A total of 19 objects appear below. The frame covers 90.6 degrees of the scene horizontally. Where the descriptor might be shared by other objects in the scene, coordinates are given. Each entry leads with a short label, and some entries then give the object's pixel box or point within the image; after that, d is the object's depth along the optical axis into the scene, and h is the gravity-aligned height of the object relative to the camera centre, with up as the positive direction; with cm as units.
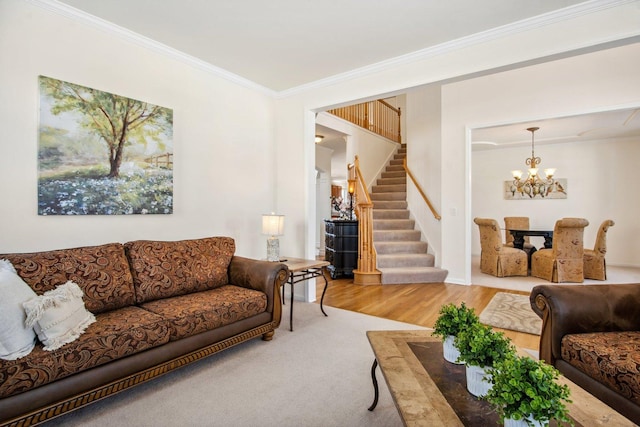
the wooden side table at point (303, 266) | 313 -54
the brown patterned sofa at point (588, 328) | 165 -69
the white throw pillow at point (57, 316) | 166 -57
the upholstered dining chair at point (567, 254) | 503 -62
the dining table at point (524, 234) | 573 -40
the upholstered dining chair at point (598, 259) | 522 -74
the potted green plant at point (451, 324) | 149 -52
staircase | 519 -53
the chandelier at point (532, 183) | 600 +64
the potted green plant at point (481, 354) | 126 -56
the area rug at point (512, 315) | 323 -112
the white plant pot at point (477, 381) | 126 -67
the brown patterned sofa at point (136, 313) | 160 -70
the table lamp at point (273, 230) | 343 -17
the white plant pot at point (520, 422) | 94 -63
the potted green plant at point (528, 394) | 92 -54
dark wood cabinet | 567 -61
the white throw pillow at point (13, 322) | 156 -55
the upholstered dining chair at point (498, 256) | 562 -73
